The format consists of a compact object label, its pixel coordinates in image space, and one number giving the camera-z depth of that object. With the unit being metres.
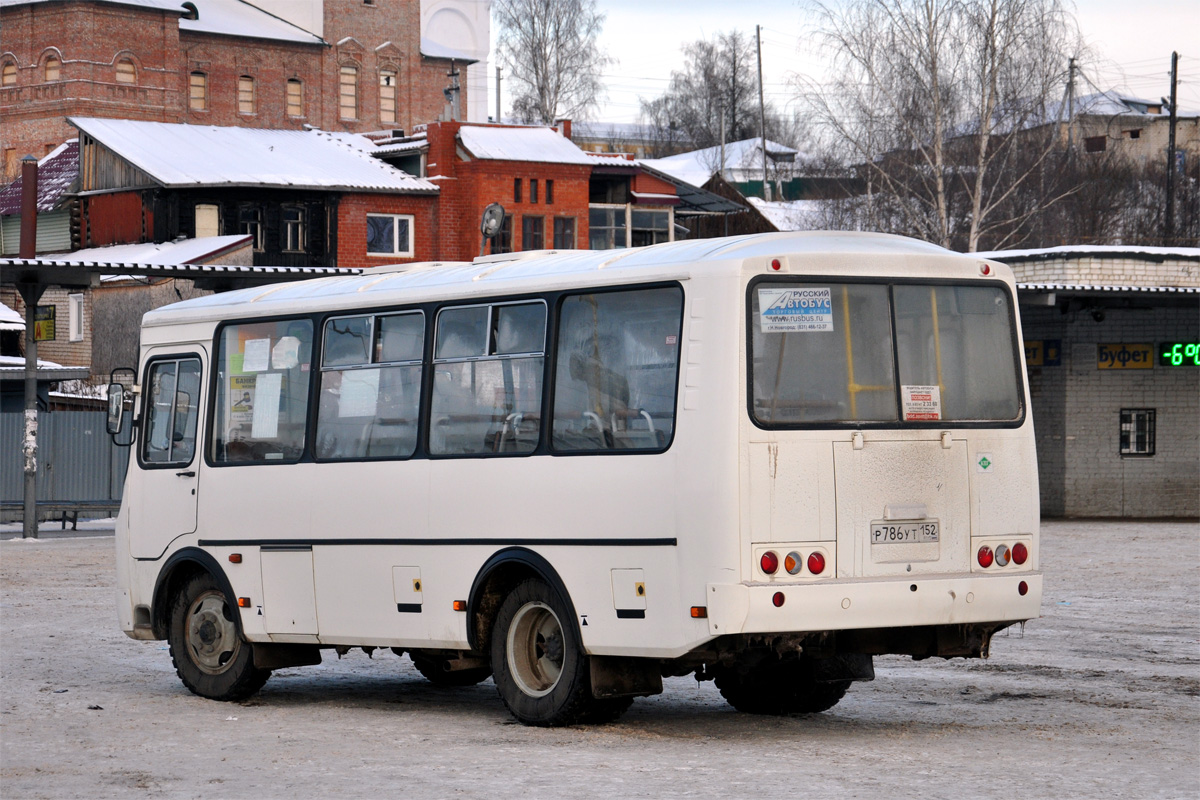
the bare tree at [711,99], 117.69
